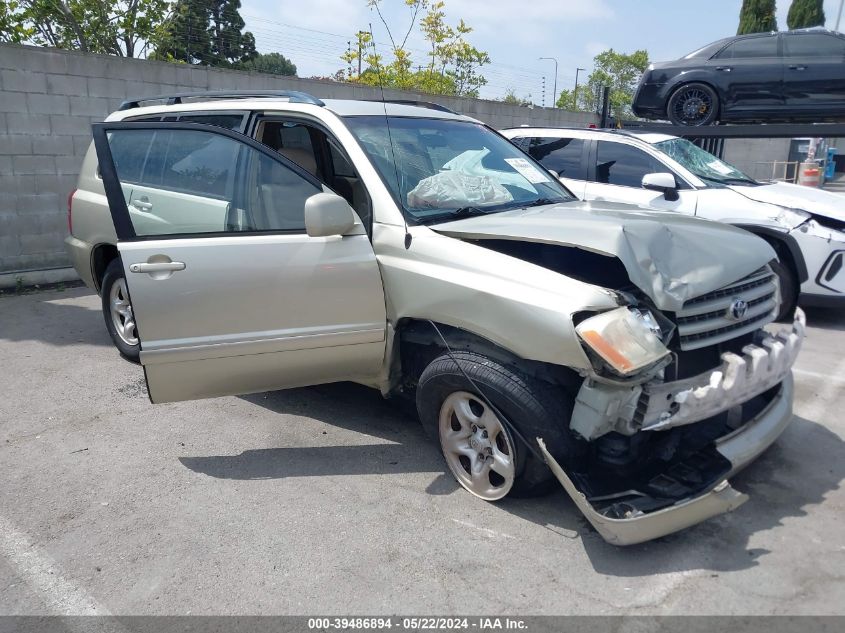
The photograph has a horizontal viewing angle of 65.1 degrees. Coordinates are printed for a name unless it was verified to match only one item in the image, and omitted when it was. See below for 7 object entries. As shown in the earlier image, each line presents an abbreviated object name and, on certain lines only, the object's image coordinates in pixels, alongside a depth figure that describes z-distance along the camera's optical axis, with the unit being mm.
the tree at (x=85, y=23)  15577
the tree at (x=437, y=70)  16719
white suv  5996
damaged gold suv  2838
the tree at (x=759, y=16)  35906
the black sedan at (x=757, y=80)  8906
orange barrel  18828
